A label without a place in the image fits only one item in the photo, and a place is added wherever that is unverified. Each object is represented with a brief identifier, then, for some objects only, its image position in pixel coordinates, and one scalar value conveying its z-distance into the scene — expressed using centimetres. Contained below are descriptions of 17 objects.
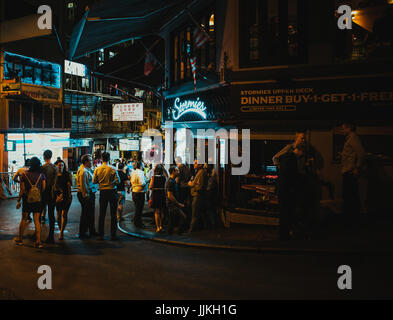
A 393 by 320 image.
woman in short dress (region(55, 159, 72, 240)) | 924
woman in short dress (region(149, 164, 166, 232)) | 975
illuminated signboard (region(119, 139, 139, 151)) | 3078
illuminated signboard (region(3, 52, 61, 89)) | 2206
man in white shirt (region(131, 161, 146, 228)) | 1054
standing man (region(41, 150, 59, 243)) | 876
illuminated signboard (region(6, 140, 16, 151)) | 2063
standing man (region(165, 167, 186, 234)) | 959
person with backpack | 827
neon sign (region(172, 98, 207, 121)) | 1248
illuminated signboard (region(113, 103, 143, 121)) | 2569
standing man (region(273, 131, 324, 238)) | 823
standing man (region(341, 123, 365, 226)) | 831
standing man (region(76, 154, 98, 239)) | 926
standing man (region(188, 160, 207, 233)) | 983
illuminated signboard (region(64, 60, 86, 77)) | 2728
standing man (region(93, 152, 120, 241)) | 910
